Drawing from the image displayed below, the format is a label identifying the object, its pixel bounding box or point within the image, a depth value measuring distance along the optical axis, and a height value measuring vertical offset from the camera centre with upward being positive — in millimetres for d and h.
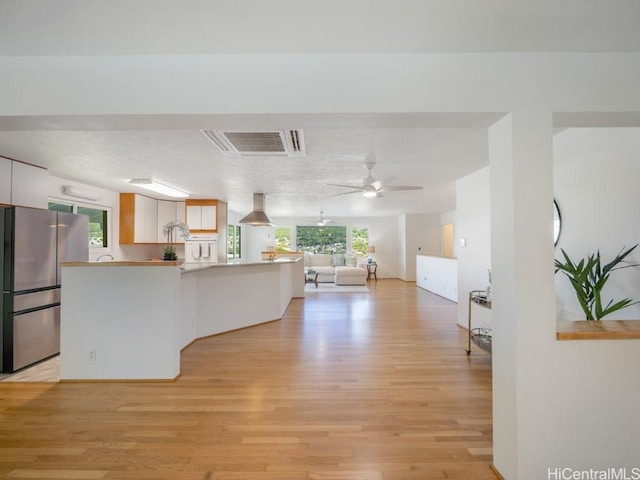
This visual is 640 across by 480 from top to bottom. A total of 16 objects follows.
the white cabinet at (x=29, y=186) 3518 +732
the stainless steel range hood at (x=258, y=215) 5801 +581
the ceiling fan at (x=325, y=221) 9620 +827
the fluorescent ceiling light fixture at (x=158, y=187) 4500 +969
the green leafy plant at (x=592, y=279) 2117 -261
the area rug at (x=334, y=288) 8250 -1251
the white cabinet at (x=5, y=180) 3359 +737
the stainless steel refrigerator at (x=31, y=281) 3115 -379
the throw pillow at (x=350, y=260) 11010 -584
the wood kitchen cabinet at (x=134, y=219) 5738 +514
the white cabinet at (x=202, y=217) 6574 +612
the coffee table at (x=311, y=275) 9796 -980
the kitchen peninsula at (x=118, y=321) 2852 -713
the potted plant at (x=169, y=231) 3394 +149
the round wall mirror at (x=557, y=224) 2862 +185
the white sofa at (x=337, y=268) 9297 -769
